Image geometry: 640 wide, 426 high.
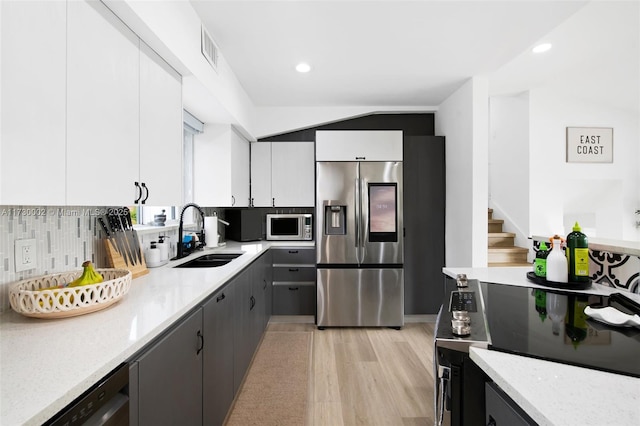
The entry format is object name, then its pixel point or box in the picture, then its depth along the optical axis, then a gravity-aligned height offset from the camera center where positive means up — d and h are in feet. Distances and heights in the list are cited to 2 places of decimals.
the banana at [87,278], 4.06 -0.84
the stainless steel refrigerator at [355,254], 11.60 -1.47
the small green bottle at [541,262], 5.51 -0.84
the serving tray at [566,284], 5.01 -1.12
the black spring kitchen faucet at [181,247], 8.36 -0.90
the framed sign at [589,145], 15.20 +3.29
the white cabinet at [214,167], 10.42 +1.47
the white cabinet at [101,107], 3.76 +1.38
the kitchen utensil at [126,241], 6.02 -0.53
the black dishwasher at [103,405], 2.39 -1.56
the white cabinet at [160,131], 5.32 +1.48
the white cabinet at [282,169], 13.20 +1.79
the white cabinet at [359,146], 11.64 +2.41
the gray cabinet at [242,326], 7.03 -2.66
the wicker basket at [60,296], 3.53 -0.97
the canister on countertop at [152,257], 6.95 -0.96
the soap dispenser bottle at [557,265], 5.14 -0.82
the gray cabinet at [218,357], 5.24 -2.58
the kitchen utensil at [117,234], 5.84 -0.40
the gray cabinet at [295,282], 12.14 -2.60
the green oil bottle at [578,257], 5.09 -0.70
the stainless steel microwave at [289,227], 12.98 -0.57
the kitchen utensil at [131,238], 6.16 -0.50
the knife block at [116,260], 5.58 -0.83
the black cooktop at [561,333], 2.75 -1.22
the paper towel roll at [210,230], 10.07 -0.54
